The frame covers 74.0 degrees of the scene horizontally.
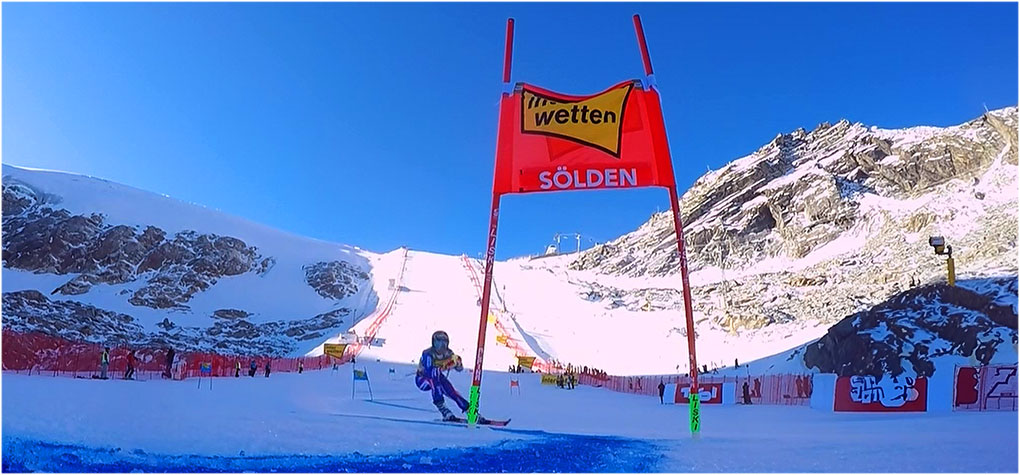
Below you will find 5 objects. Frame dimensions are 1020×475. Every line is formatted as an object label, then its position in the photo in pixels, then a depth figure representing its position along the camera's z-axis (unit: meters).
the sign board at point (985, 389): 15.70
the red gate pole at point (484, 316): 10.23
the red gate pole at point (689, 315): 9.66
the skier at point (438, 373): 11.10
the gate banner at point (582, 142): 10.07
